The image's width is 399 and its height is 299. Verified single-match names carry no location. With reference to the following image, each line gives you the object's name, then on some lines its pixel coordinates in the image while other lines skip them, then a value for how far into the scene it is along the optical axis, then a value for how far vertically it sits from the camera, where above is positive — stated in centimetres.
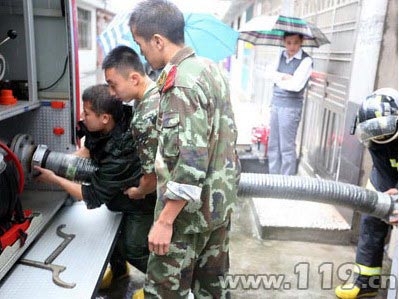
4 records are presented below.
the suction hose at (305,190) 268 -88
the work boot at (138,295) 270 -163
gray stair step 379 -156
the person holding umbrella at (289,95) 446 -40
